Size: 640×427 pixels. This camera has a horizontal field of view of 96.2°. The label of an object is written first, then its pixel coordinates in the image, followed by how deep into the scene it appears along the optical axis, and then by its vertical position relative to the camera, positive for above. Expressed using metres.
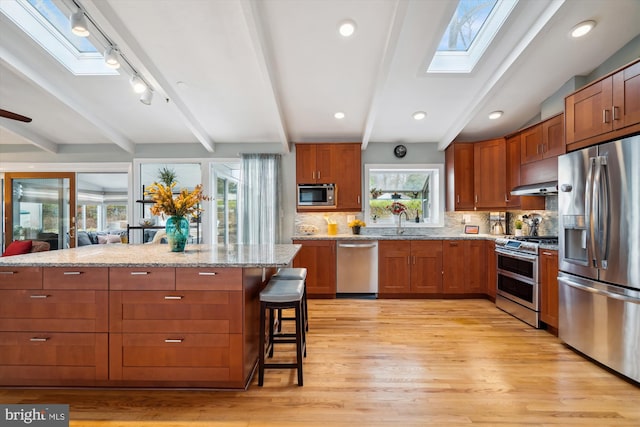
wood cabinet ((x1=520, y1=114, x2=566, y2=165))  3.15 +0.91
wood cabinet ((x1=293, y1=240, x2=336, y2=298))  4.21 -0.71
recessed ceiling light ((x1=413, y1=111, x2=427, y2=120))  3.92 +1.41
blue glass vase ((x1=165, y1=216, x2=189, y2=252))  2.38 -0.14
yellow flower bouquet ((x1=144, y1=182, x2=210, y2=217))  2.33 +0.13
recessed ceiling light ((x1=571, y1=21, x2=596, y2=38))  2.51 +1.68
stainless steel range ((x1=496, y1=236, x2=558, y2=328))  3.09 -0.70
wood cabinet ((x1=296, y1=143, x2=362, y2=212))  4.55 +0.77
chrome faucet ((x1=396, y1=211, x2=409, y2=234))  4.75 -0.17
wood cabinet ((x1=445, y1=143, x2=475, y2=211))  4.36 +0.62
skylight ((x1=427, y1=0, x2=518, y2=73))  2.63 +1.83
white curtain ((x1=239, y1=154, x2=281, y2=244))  4.62 +0.29
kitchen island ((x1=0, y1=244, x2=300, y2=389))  1.90 -0.71
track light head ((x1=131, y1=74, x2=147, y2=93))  2.86 +1.33
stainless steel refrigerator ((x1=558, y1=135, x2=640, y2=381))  2.06 -0.29
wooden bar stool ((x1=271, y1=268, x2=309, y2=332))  2.49 -0.52
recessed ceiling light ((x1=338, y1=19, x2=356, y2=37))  2.56 +1.72
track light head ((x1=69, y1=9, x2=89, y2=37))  2.04 +1.39
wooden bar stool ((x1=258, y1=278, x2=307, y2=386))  1.99 -0.63
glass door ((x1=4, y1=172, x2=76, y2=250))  4.80 +0.13
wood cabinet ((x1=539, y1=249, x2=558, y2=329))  2.87 -0.72
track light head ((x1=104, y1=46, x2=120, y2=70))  2.43 +1.36
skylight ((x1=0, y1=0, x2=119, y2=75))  2.63 +1.84
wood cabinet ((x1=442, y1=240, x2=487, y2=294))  4.13 -0.71
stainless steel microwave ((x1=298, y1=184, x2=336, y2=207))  4.50 +0.34
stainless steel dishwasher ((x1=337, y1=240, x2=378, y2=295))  4.23 -0.76
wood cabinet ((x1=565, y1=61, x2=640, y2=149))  2.11 +0.87
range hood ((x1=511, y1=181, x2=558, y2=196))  3.22 +0.33
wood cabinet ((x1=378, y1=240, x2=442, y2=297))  4.15 -0.73
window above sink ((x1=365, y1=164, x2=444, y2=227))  4.83 +0.37
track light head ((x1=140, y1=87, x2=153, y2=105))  2.99 +1.27
